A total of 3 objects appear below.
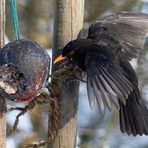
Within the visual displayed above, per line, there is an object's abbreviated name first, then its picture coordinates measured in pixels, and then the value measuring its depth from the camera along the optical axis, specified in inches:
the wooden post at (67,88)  189.6
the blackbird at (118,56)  191.2
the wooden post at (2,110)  163.2
